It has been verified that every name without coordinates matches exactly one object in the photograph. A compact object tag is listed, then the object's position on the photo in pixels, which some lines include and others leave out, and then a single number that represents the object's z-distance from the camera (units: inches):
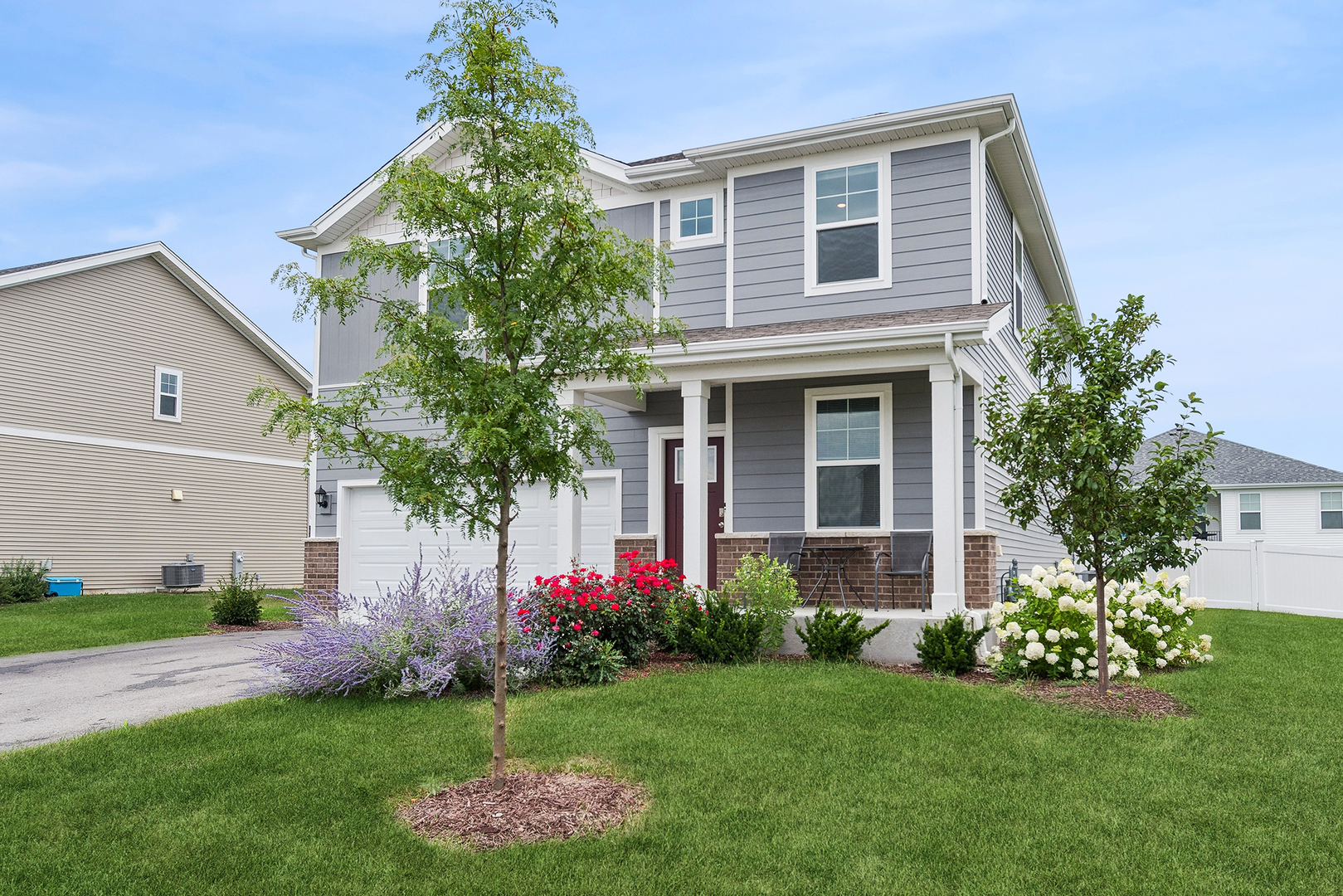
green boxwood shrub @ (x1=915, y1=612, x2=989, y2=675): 328.8
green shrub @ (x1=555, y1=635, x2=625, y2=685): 318.3
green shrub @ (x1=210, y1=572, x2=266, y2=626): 569.3
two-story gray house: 382.3
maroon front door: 458.3
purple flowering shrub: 295.7
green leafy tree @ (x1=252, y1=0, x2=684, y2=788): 195.9
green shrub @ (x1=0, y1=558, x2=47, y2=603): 628.1
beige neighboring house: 695.7
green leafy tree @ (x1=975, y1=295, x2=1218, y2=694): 281.3
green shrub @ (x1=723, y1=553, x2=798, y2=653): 361.7
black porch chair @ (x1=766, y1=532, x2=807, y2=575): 416.8
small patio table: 415.8
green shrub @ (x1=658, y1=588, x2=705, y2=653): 361.1
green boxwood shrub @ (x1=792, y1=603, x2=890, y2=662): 347.9
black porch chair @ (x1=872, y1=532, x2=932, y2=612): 392.2
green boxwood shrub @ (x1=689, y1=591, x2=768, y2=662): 350.3
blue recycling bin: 692.7
